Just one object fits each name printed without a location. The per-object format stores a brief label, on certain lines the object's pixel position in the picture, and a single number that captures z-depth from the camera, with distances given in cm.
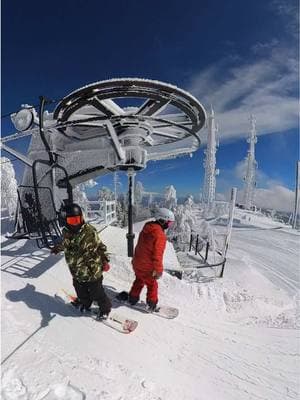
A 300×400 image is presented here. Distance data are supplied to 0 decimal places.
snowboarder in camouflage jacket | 397
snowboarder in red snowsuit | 427
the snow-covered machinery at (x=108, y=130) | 495
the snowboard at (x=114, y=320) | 396
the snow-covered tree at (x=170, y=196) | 3588
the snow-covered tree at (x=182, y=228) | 2108
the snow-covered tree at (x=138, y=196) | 5118
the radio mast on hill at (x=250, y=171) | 3803
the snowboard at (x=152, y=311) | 456
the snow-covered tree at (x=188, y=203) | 2394
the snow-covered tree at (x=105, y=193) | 4769
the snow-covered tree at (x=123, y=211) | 3769
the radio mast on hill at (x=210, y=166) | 3278
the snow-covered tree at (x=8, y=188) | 2464
